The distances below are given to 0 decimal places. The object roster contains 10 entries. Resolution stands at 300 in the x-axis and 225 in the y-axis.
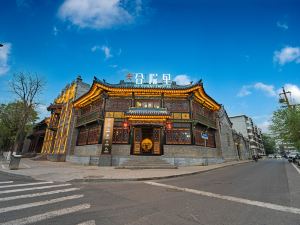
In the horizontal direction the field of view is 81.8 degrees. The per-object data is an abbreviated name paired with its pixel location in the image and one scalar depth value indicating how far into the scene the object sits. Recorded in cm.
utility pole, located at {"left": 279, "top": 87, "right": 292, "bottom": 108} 2772
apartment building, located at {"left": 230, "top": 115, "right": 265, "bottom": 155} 6494
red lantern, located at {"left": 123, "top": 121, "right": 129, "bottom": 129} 1923
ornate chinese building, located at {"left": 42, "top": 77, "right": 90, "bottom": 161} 2536
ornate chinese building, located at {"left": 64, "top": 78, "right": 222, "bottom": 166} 1905
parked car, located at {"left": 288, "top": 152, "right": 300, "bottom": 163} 3326
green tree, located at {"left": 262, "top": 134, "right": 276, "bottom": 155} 8658
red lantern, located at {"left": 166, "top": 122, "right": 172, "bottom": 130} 1950
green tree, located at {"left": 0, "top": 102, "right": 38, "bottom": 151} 3515
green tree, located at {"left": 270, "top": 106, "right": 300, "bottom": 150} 2586
